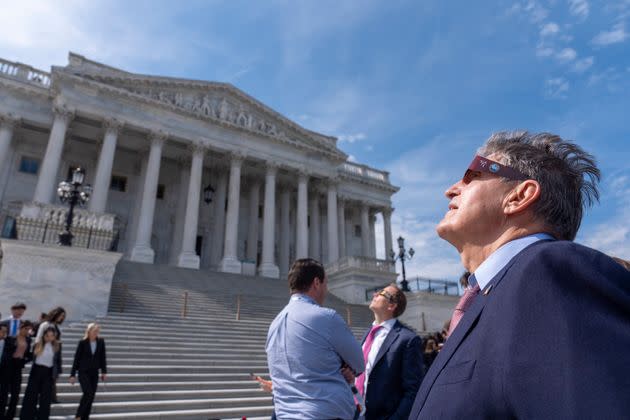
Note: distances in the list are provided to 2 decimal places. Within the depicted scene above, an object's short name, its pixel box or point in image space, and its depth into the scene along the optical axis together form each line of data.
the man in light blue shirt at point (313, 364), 2.74
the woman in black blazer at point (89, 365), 6.88
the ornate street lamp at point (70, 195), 14.52
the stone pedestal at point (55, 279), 13.29
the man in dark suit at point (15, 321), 8.37
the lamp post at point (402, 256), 22.93
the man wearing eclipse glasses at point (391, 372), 3.29
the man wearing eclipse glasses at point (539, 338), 0.84
